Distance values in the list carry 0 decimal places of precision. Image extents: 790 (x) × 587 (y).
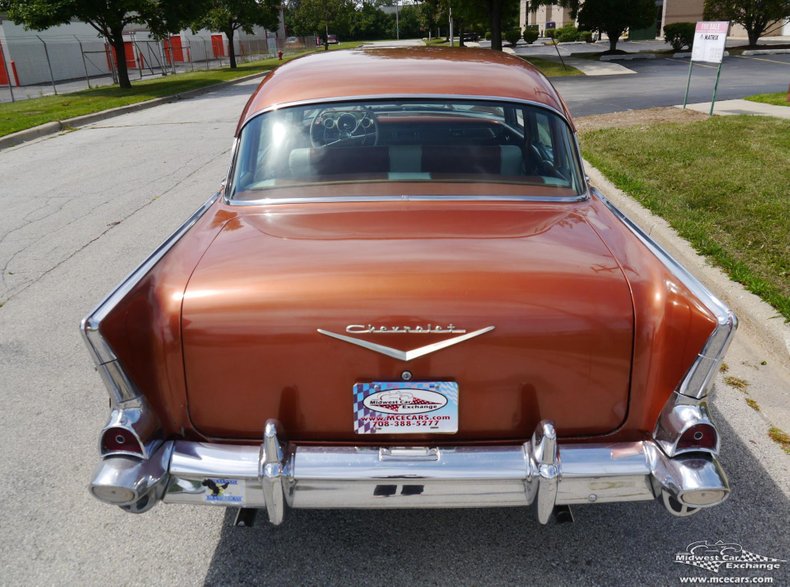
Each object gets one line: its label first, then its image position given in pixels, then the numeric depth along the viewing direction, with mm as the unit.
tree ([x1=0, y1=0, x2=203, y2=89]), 21125
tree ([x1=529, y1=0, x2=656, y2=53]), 30781
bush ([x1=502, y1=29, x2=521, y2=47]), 44597
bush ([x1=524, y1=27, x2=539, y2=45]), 43688
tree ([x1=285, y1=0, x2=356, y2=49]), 79375
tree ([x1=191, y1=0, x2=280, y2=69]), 35250
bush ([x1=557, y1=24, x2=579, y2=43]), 49094
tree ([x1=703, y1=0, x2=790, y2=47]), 31203
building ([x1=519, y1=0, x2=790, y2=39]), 43406
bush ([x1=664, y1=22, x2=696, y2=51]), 32562
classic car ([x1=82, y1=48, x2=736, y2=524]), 2168
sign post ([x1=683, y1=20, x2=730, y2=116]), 11578
